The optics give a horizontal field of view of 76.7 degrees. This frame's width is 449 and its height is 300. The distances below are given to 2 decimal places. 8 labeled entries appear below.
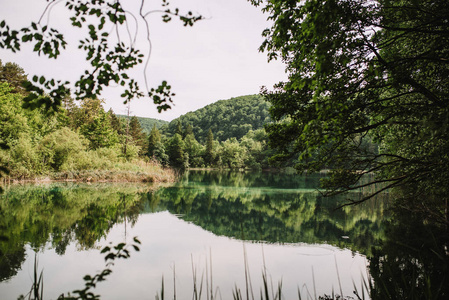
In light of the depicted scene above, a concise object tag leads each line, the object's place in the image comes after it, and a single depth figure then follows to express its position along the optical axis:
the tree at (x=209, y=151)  79.25
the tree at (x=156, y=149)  62.38
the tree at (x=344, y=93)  3.16
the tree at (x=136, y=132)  60.03
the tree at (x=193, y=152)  78.38
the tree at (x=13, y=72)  34.41
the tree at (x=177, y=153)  69.97
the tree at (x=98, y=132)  36.16
